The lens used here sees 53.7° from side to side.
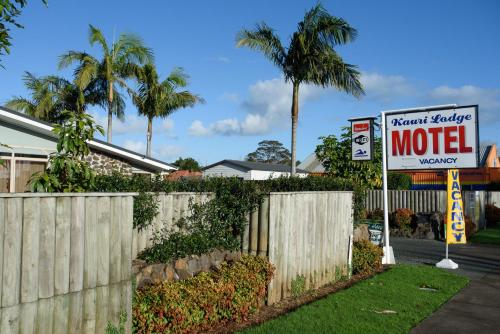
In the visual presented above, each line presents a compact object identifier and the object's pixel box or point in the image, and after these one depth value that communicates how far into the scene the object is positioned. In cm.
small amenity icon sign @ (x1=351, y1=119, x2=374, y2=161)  1333
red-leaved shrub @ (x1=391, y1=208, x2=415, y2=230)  1922
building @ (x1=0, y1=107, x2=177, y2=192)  1308
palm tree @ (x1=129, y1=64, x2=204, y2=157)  2591
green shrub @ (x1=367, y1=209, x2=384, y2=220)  2124
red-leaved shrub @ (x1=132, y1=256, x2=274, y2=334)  555
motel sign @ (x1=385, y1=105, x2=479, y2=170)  1265
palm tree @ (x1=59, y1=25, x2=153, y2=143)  2298
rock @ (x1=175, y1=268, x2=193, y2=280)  636
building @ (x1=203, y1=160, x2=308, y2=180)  3611
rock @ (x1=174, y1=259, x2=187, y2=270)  641
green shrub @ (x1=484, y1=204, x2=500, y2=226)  2483
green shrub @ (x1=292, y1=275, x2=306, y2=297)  836
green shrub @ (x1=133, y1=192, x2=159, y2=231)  645
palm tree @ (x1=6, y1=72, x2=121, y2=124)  2423
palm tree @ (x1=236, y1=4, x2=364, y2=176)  2072
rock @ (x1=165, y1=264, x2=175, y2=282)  618
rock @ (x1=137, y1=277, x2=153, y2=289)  584
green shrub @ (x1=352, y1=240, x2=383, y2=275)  1078
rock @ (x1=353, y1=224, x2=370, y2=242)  1173
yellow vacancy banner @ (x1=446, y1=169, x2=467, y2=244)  1284
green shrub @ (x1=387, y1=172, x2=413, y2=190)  2816
